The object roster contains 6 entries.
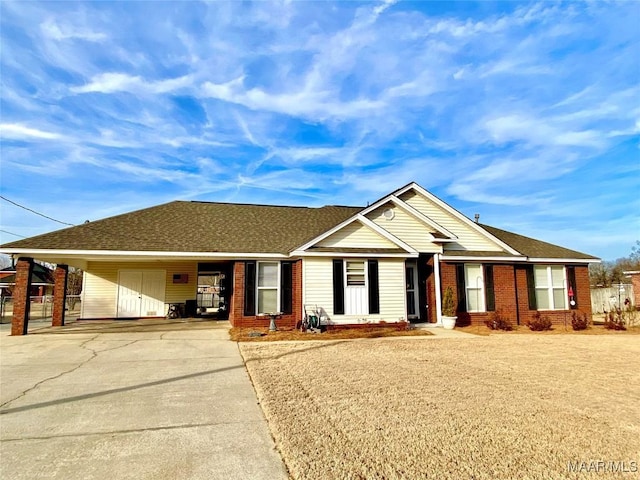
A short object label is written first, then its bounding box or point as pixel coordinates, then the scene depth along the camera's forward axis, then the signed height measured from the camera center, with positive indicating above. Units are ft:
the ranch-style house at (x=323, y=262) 43.21 +3.65
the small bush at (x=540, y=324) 44.37 -4.05
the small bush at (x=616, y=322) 46.16 -4.05
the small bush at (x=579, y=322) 45.87 -3.97
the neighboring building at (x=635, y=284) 90.93 +1.03
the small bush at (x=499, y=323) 44.88 -3.93
